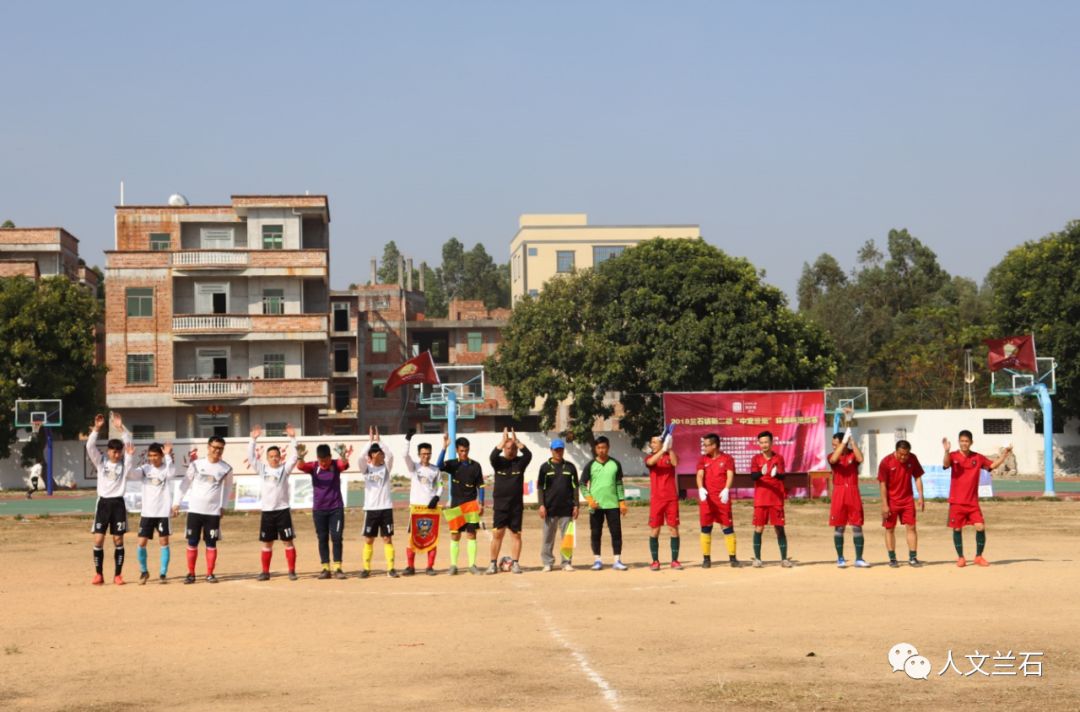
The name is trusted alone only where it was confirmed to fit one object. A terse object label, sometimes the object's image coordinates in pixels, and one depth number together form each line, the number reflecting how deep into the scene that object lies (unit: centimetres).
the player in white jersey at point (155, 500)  2000
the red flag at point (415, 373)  4638
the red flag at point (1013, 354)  4841
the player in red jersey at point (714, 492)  2062
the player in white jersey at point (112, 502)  1964
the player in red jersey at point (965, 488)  2055
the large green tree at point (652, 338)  5897
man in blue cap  2061
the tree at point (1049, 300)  6012
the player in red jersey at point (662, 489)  2059
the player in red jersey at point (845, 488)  2017
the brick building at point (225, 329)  6366
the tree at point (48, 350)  5856
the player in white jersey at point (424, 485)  2059
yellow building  9794
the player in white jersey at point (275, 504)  2008
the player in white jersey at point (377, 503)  2036
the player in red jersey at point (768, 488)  2053
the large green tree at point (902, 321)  7656
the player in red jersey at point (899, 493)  2042
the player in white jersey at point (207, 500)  1992
